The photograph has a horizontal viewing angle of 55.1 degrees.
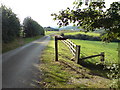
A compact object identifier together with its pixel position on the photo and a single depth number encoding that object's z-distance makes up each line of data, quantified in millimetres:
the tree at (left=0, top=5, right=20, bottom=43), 18208
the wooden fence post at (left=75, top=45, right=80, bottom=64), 8594
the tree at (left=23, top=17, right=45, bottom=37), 42656
